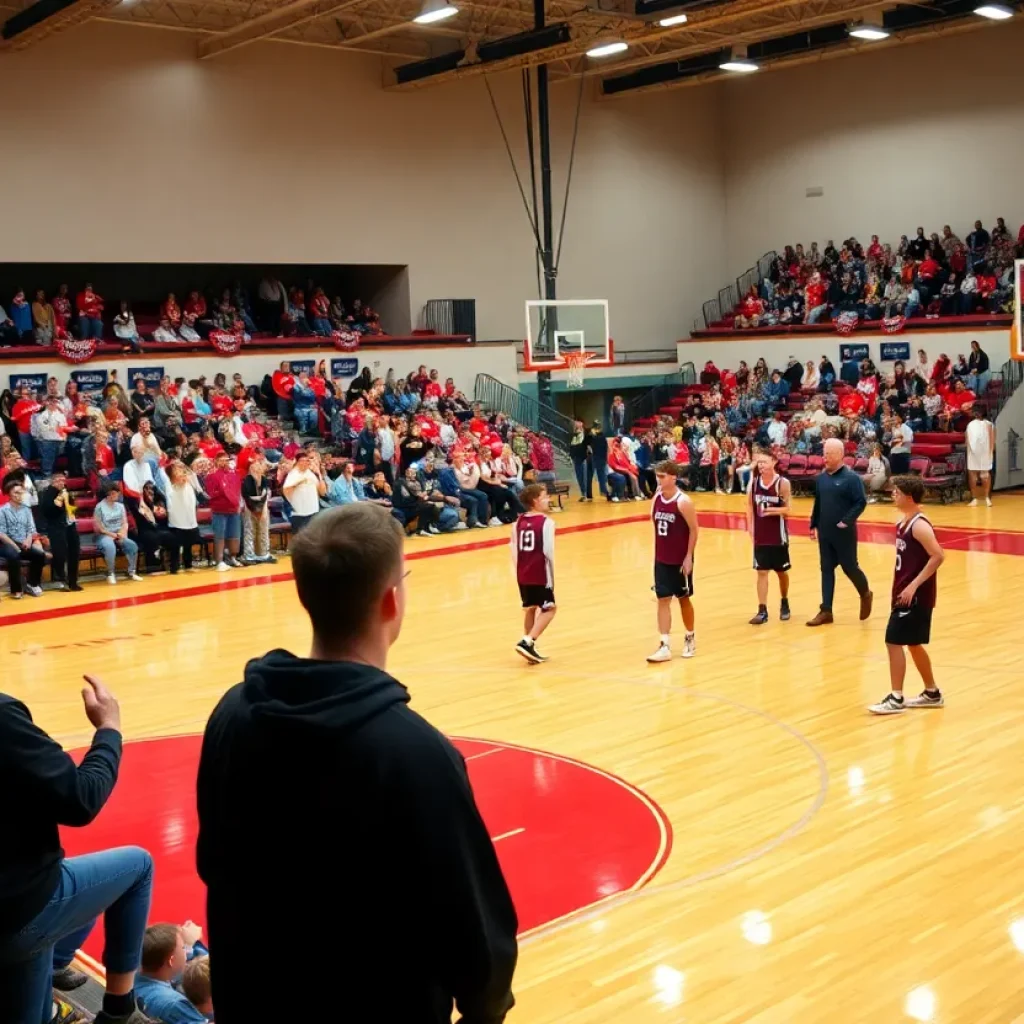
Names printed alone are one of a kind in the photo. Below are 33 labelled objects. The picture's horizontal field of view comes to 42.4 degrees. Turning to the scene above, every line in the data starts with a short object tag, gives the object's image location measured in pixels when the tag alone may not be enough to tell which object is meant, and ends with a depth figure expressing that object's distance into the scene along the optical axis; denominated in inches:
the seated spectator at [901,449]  943.0
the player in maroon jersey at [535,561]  451.8
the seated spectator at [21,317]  908.6
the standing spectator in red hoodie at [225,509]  714.8
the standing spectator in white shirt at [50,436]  769.6
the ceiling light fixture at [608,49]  984.9
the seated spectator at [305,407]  944.9
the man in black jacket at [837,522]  509.4
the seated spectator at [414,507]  844.6
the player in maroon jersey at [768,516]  515.5
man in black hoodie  84.7
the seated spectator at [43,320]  914.1
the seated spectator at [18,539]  640.4
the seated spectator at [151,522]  703.1
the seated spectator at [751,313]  1261.4
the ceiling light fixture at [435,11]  876.6
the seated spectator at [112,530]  684.1
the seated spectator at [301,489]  730.8
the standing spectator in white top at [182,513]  700.7
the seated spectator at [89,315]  938.7
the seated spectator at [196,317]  1001.5
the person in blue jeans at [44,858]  132.7
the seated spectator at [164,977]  169.5
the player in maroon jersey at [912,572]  363.3
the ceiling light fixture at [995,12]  992.2
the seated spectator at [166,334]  971.3
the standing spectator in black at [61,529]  657.0
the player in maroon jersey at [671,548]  456.4
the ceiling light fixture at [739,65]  1157.7
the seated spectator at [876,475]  922.1
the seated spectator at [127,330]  935.0
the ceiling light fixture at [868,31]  1079.6
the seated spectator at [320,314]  1074.7
